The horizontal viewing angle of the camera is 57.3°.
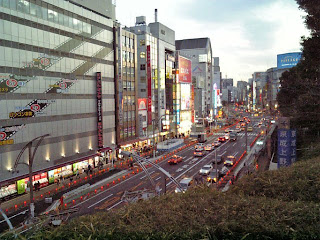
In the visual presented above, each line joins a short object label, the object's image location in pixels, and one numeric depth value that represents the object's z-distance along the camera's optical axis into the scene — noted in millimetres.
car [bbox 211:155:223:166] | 43806
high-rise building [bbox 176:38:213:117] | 121562
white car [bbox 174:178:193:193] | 29781
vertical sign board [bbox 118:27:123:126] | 48344
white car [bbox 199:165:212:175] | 37259
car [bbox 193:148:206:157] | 50562
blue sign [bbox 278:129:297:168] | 26422
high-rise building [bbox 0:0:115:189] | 29625
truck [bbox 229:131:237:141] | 69012
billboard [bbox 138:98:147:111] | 56500
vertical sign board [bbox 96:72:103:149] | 43062
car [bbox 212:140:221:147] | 60319
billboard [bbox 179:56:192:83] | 77562
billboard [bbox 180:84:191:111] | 79081
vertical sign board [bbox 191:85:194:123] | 86750
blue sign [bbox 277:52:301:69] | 101562
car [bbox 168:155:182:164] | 44906
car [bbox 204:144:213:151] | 56488
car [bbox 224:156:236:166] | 41969
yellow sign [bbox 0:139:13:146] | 29031
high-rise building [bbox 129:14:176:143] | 59812
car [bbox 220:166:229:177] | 35844
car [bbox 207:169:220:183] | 32959
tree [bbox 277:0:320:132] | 23547
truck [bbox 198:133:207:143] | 67188
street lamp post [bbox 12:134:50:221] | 19912
